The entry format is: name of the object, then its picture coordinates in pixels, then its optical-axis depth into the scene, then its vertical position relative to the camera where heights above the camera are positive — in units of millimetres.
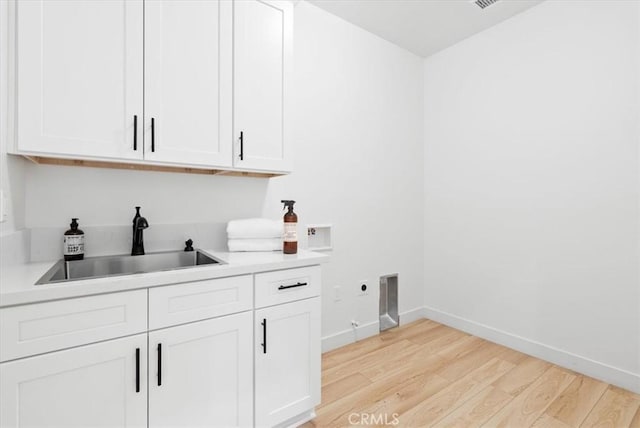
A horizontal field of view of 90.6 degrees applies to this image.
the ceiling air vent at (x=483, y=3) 2322 +1570
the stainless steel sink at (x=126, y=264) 1481 -255
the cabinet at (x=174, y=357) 1032 -559
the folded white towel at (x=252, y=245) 1798 -175
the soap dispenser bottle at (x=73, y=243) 1502 -140
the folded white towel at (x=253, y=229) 1823 -85
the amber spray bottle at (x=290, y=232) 1697 -95
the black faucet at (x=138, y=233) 1640 -100
